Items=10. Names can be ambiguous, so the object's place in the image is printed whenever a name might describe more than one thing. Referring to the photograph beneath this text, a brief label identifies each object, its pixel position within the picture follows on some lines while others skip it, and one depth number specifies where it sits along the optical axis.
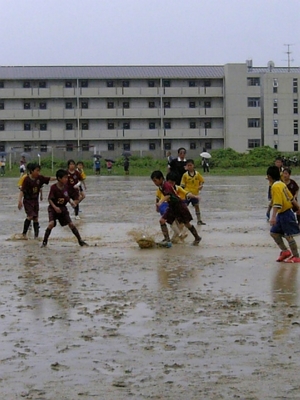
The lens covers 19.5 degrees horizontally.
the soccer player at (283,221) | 12.05
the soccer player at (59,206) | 14.68
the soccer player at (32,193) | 15.98
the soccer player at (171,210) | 14.40
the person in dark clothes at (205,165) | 60.53
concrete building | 83.50
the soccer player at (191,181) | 18.34
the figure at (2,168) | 63.28
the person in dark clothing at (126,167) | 59.47
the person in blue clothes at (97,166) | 60.09
